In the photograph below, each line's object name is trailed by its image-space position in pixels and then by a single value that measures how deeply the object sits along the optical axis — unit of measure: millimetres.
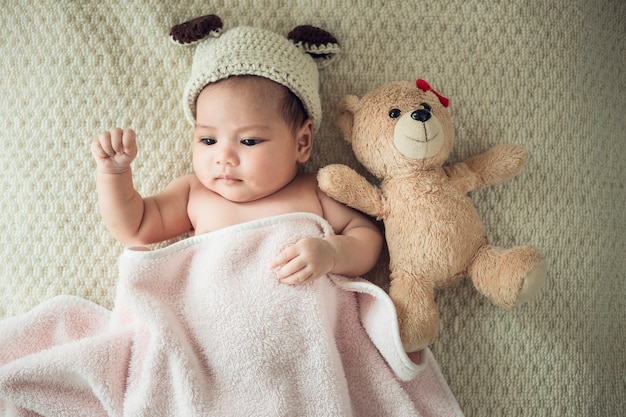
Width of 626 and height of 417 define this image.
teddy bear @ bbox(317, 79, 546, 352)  1007
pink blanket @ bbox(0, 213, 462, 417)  955
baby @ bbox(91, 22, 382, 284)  1034
